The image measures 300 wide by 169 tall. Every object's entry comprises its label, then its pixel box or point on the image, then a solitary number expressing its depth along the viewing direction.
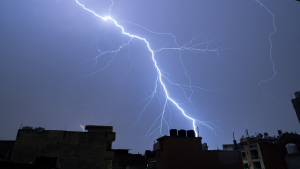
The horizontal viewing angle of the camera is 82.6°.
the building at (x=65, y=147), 14.84
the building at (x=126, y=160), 27.98
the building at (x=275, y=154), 24.50
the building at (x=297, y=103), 23.30
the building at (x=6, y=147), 17.45
